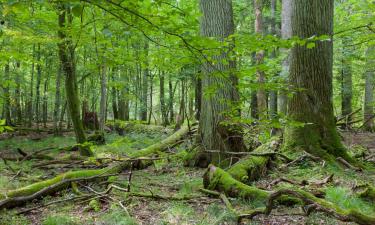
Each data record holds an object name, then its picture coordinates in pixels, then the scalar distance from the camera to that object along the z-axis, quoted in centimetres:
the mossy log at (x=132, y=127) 1639
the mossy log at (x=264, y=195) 315
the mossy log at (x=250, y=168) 531
